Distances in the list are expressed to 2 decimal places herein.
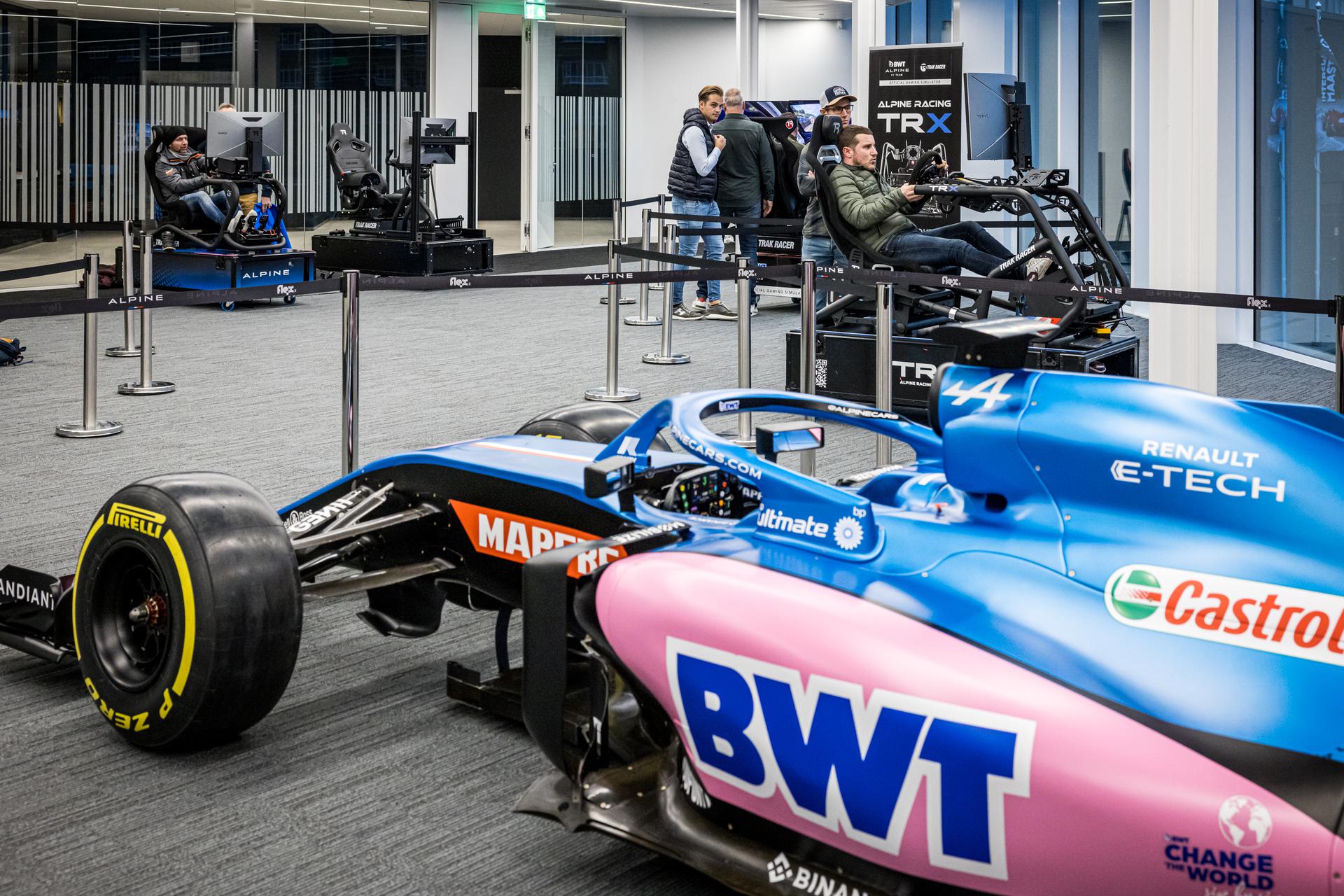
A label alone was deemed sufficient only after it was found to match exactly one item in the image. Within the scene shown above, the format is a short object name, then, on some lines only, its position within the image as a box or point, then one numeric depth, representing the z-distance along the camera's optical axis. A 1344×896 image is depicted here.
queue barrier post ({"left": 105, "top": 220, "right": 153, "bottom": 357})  7.84
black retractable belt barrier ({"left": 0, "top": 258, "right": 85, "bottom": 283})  6.40
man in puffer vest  11.16
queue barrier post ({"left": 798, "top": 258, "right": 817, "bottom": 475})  5.51
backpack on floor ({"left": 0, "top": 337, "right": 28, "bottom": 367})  8.55
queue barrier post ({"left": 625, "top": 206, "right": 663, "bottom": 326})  10.88
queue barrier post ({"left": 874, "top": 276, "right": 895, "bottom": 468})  5.62
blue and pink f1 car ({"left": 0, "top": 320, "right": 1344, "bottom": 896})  1.96
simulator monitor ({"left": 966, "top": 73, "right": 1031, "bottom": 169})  9.27
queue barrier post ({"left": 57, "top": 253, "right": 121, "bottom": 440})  6.49
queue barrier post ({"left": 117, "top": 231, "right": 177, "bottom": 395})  7.61
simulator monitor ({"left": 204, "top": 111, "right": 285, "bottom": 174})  11.94
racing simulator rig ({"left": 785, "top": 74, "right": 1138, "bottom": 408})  6.96
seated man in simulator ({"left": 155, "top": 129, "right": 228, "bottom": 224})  11.85
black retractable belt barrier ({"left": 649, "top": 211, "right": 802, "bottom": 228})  9.62
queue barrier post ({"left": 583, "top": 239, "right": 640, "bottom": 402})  7.45
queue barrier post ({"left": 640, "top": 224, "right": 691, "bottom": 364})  8.85
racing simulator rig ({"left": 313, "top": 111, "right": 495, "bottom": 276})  13.10
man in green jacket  7.49
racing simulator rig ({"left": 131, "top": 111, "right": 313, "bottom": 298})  11.62
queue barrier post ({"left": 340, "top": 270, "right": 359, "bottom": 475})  4.83
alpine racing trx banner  9.83
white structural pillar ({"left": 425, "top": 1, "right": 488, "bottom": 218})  17.06
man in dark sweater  11.59
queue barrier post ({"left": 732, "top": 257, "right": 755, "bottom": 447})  5.87
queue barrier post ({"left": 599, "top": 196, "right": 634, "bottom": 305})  9.76
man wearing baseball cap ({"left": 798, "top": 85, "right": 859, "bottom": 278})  8.99
